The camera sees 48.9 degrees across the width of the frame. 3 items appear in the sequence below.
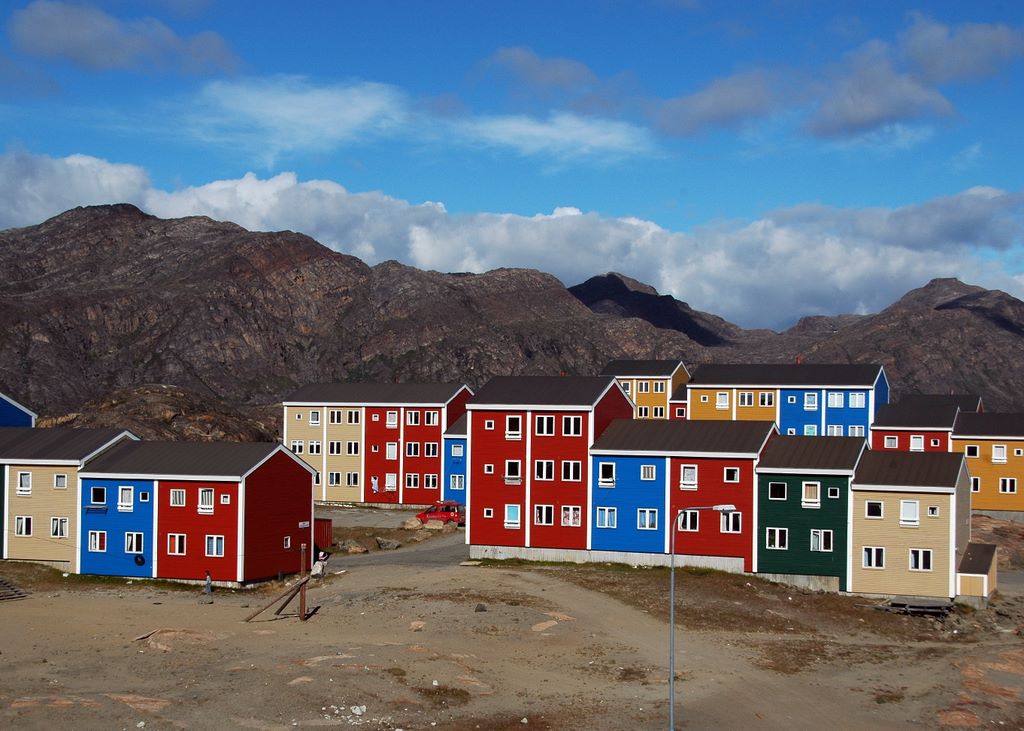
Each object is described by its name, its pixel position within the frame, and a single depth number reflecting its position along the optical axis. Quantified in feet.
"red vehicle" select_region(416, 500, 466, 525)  296.30
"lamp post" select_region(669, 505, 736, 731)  119.03
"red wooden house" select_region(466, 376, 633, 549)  233.14
